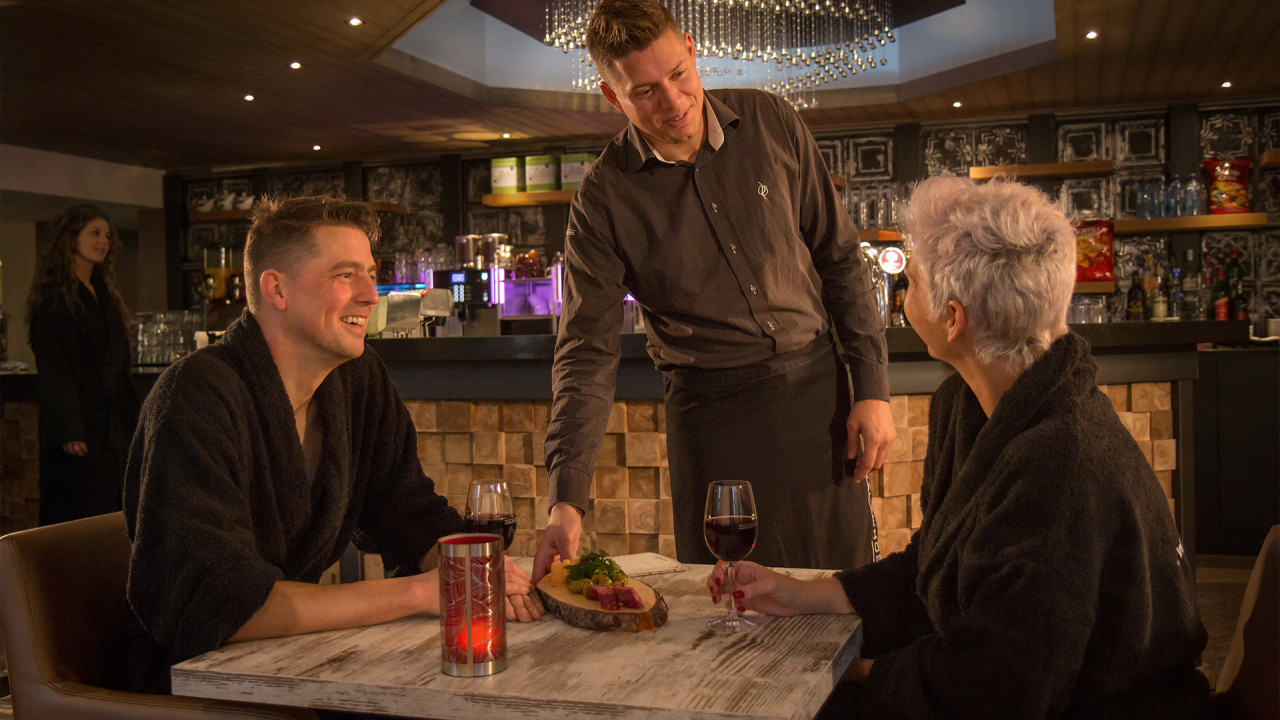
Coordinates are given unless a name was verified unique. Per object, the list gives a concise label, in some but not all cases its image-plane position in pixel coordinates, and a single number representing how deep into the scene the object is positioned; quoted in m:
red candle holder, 1.17
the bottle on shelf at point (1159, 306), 6.16
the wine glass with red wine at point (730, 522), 1.39
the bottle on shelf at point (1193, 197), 6.66
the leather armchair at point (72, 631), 1.37
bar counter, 3.11
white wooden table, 1.07
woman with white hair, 1.15
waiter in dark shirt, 2.10
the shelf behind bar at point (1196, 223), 6.55
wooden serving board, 1.33
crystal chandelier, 5.72
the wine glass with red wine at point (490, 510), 1.52
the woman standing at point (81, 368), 4.28
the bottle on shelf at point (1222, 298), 6.50
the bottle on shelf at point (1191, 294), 6.66
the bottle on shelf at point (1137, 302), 6.56
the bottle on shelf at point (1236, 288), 6.62
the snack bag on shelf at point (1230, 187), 6.68
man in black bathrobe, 1.32
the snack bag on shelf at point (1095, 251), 6.54
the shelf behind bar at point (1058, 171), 6.77
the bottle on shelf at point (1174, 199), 6.71
